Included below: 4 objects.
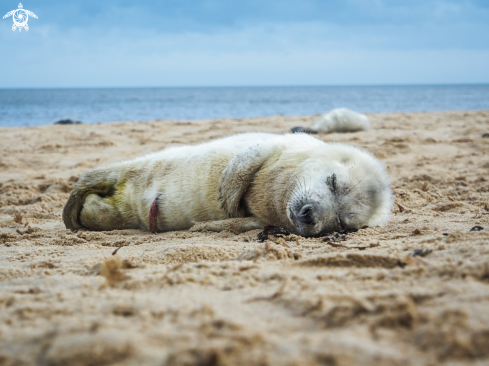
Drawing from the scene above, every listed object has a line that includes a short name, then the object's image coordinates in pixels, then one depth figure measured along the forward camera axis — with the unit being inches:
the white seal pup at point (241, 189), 126.6
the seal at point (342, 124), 418.9
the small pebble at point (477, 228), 103.9
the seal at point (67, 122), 583.5
